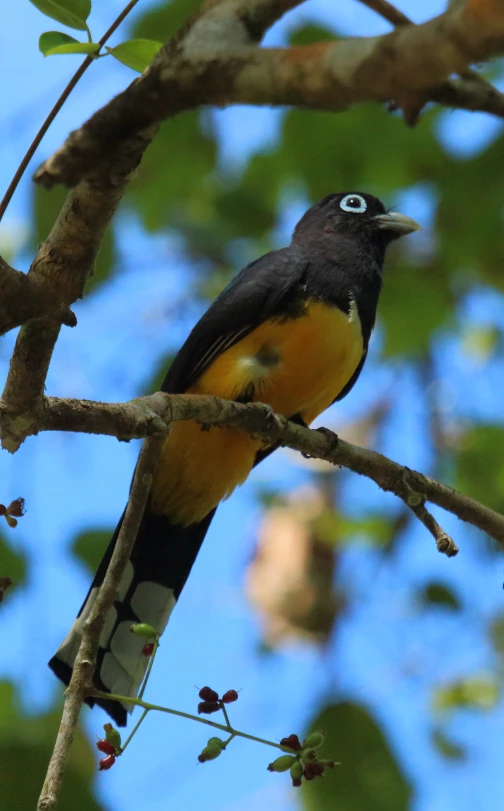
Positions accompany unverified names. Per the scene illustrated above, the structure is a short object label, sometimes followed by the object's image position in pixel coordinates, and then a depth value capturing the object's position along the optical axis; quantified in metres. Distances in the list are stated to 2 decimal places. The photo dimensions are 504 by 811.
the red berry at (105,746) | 4.63
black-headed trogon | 8.48
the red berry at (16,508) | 4.65
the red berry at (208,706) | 4.91
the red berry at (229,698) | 5.00
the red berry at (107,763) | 4.63
